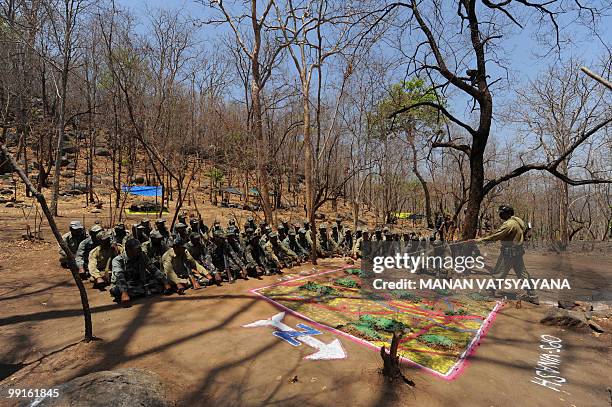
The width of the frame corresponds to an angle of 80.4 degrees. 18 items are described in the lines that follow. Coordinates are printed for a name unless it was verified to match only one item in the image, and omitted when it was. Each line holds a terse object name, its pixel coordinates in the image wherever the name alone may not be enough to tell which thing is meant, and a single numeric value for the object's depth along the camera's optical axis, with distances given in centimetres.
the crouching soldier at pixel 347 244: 1112
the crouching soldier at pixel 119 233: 757
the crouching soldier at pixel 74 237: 712
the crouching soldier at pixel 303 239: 1042
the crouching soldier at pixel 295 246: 986
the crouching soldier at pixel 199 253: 718
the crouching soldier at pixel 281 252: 874
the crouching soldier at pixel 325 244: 1089
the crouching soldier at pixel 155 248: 666
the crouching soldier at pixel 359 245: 1003
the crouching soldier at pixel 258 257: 794
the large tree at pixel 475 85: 714
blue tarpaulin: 1798
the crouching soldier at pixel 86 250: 663
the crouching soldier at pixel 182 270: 628
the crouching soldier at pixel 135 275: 573
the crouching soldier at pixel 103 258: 625
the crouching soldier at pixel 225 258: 746
